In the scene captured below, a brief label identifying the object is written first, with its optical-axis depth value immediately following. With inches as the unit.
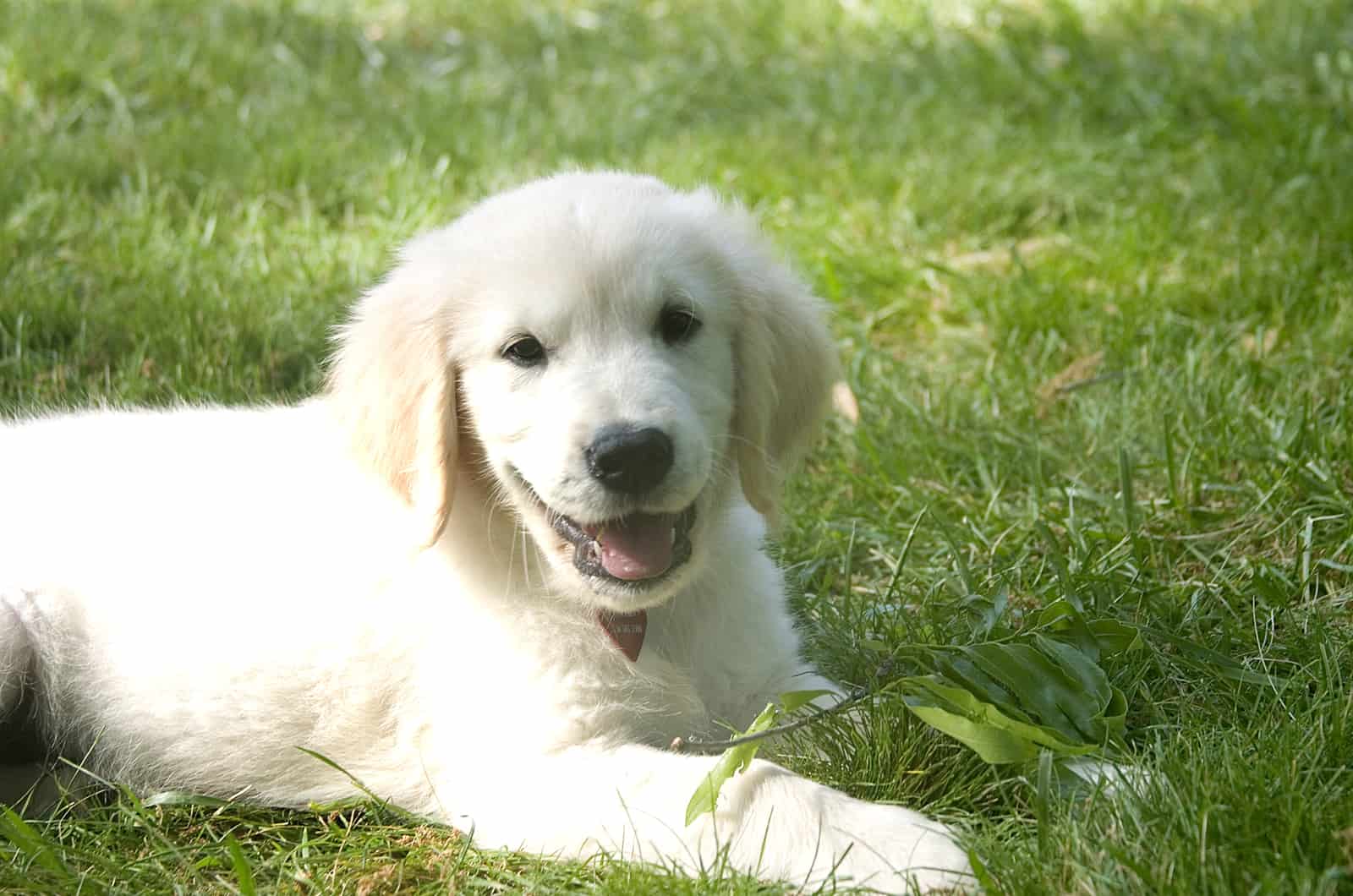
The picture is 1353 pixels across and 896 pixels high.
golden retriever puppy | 102.9
